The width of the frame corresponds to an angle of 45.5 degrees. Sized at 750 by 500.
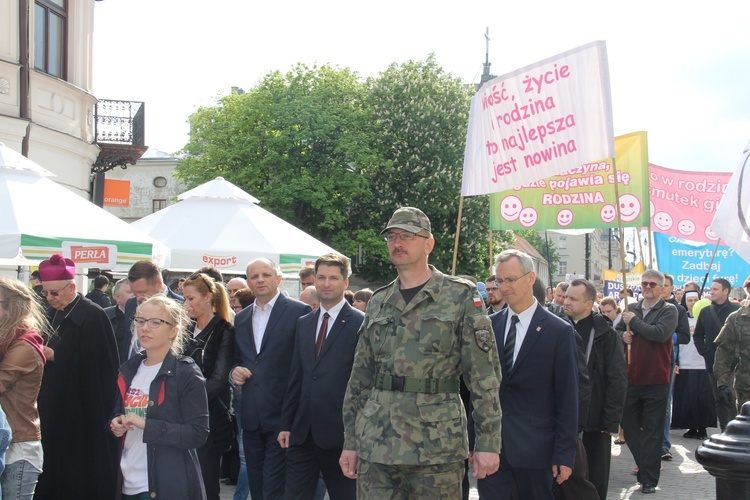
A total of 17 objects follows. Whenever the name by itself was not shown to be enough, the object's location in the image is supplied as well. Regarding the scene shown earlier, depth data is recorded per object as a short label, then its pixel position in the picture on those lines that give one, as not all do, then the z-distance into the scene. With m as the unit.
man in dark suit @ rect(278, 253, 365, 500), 6.12
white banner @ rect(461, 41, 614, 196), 9.73
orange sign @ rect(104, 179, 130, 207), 25.03
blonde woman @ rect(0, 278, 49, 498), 4.95
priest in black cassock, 6.61
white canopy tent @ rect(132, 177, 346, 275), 12.45
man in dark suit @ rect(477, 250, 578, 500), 5.48
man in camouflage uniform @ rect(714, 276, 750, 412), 9.18
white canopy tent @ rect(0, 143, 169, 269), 8.60
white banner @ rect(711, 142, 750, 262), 7.60
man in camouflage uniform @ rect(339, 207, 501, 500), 4.61
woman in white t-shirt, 4.79
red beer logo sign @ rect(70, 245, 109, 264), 8.92
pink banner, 15.59
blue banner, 18.31
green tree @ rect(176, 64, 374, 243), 37.81
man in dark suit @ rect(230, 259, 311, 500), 6.64
